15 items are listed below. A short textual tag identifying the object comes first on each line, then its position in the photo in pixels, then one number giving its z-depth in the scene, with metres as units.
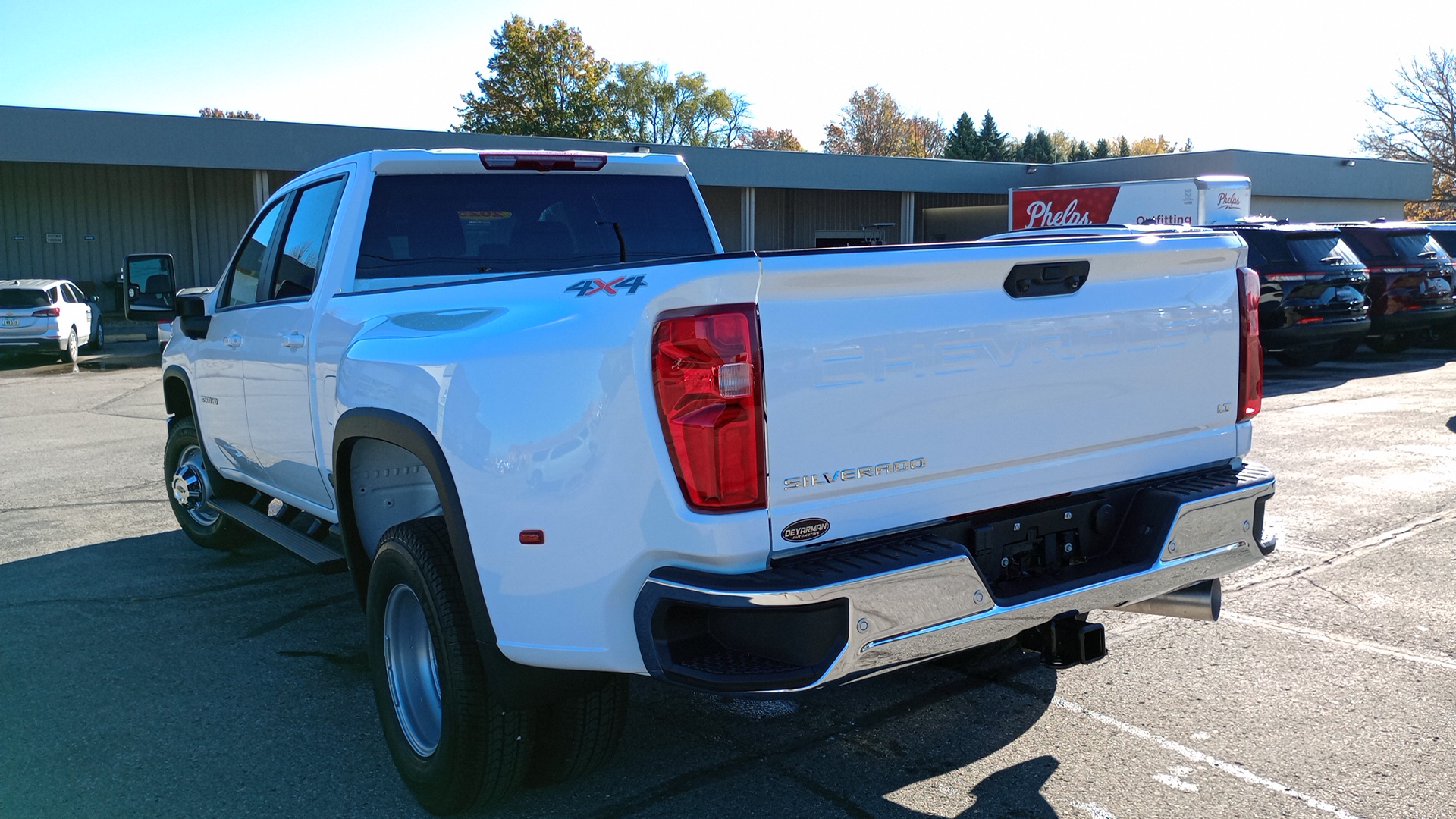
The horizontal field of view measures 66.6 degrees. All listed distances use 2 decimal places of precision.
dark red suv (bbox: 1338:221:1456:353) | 16.03
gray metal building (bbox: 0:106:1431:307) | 26.98
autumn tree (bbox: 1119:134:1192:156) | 99.81
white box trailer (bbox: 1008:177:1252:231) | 26.11
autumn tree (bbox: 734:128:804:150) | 98.19
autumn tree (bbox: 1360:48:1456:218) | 57.12
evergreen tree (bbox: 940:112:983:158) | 80.44
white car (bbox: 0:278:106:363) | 20.66
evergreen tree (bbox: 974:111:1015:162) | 79.25
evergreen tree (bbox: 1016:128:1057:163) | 78.31
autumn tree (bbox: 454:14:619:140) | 62.34
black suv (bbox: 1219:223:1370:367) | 14.12
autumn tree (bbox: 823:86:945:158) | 94.50
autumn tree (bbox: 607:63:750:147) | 83.31
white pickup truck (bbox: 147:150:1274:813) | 2.65
